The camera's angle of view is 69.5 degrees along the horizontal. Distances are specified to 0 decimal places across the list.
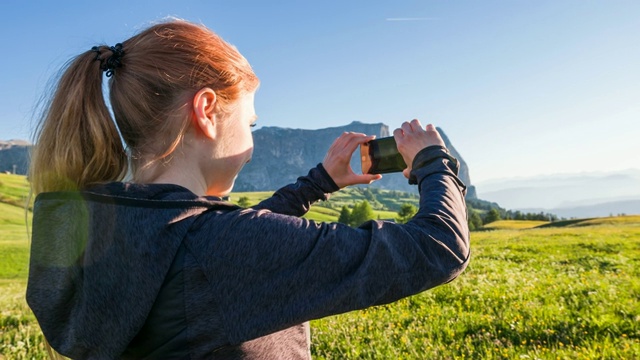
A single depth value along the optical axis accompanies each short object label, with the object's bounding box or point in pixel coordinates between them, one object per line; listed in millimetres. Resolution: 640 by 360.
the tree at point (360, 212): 97938
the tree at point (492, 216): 122062
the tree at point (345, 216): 101125
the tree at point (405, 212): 90188
